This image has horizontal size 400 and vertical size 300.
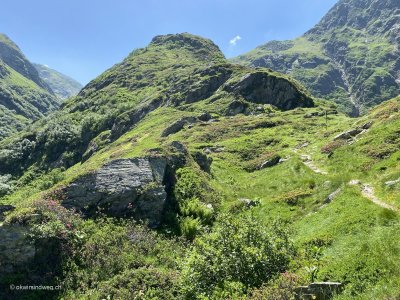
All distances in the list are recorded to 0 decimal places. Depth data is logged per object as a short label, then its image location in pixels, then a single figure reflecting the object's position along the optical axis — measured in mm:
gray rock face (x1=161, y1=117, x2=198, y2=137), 88125
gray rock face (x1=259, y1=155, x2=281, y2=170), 51844
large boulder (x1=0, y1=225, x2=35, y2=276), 23078
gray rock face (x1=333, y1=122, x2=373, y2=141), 51438
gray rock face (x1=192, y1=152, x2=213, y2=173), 46094
